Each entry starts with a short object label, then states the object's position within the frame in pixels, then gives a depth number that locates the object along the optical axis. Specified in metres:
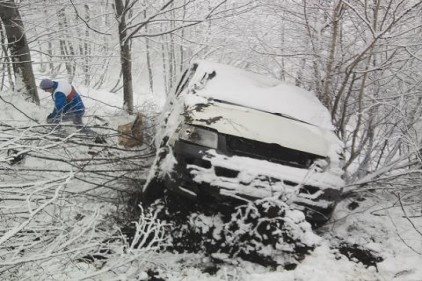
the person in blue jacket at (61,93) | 6.16
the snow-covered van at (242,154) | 3.78
